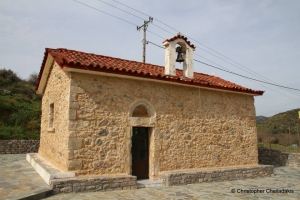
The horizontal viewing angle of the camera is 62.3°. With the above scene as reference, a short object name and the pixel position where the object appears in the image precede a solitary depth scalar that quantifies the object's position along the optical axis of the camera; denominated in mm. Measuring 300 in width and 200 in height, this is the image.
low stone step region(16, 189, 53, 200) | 4834
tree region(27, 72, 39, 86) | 29716
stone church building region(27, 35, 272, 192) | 6294
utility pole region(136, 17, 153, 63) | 15528
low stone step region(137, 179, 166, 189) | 6741
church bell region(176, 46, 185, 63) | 8773
